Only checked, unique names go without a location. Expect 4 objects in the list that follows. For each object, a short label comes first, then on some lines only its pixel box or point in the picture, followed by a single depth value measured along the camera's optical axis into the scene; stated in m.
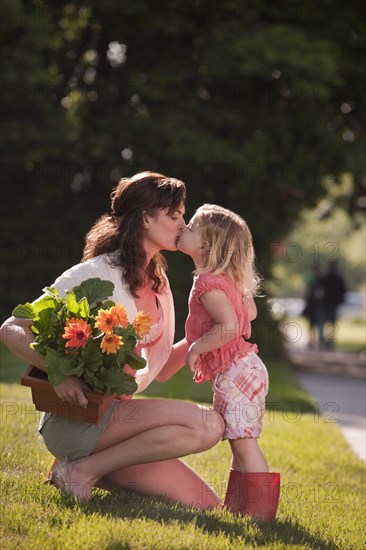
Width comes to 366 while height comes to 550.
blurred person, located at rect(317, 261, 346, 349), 43.03
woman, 9.02
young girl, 9.18
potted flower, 8.36
